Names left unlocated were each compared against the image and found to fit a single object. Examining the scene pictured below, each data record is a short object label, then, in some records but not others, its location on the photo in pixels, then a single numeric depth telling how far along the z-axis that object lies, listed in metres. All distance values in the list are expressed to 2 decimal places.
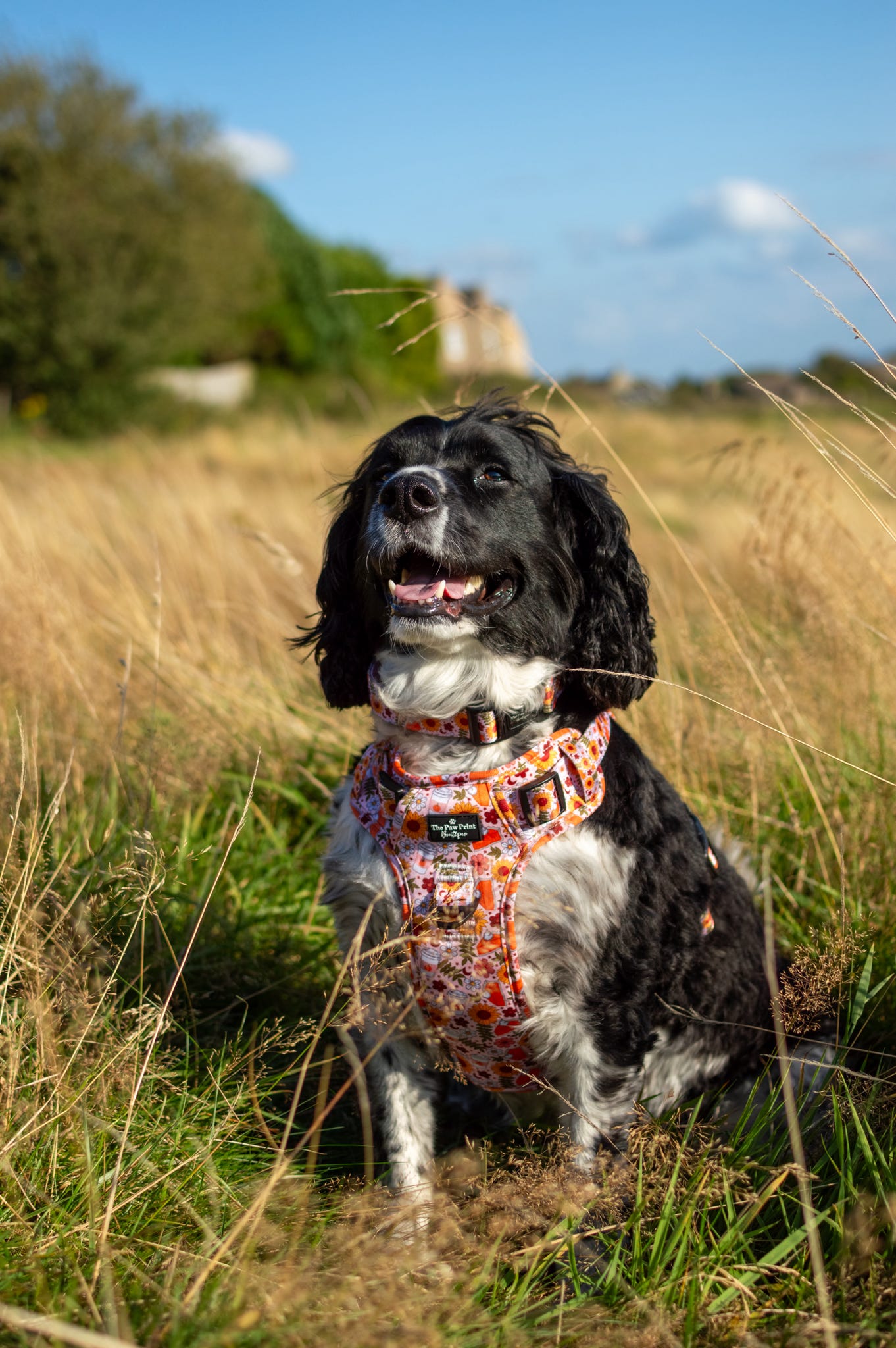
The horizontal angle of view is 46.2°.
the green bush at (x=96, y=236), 20.95
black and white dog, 2.40
